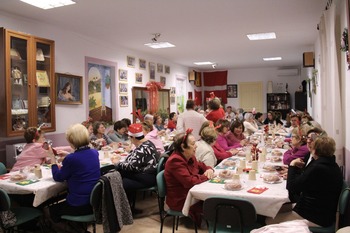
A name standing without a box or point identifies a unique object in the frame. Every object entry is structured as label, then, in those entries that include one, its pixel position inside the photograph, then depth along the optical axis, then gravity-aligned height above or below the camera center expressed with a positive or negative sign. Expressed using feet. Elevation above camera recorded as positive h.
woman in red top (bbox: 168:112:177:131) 28.91 -0.89
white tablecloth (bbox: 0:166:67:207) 10.12 -2.49
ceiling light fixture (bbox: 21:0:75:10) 14.89 +5.51
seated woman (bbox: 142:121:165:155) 16.19 -1.38
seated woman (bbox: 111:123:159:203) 12.92 -2.22
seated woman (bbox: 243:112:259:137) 25.39 -1.56
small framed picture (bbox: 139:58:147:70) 29.99 +4.80
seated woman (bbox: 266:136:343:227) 8.26 -2.10
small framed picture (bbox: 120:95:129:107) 26.99 +1.07
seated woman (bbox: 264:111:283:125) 32.90 -1.00
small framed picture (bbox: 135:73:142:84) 29.30 +3.35
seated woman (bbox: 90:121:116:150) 19.40 -1.41
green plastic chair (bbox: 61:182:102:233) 9.98 -3.46
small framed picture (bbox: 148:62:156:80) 31.89 +4.40
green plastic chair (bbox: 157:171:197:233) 10.39 -2.67
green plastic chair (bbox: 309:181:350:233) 7.98 -2.71
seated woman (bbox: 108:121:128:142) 20.44 -1.29
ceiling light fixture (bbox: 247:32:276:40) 23.35 +5.81
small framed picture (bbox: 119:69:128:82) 26.76 +3.33
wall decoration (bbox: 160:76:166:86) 34.43 +3.63
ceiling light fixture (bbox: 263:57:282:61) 36.99 +6.29
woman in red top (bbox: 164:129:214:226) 10.08 -2.16
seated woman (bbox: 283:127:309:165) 12.23 -1.61
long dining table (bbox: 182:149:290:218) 8.43 -2.37
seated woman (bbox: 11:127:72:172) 12.95 -1.58
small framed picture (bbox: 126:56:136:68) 27.94 +4.79
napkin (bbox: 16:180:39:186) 10.69 -2.37
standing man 20.21 -0.57
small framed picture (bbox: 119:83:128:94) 26.79 +2.21
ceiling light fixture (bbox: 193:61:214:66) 38.59 +6.21
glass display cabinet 15.35 +1.74
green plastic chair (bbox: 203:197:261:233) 7.89 -2.72
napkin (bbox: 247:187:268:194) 8.85 -2.35
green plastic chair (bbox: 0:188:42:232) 9.52 -3.44
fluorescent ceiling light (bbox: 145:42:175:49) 25.61 +5.80
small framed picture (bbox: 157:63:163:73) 33.71 +4.92
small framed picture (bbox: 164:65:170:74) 35.42 +5.01
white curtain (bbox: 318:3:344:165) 12.06 +0.97
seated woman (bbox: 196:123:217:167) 13.04 -1.56
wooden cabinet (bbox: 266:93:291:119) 45.03 +1.02
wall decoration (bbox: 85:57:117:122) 23.40 +2.11
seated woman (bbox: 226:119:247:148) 18.27 -1.50
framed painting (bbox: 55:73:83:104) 19.92 +1.72
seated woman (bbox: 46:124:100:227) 10.47 -2.11
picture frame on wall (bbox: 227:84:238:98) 48.42 +3.11
